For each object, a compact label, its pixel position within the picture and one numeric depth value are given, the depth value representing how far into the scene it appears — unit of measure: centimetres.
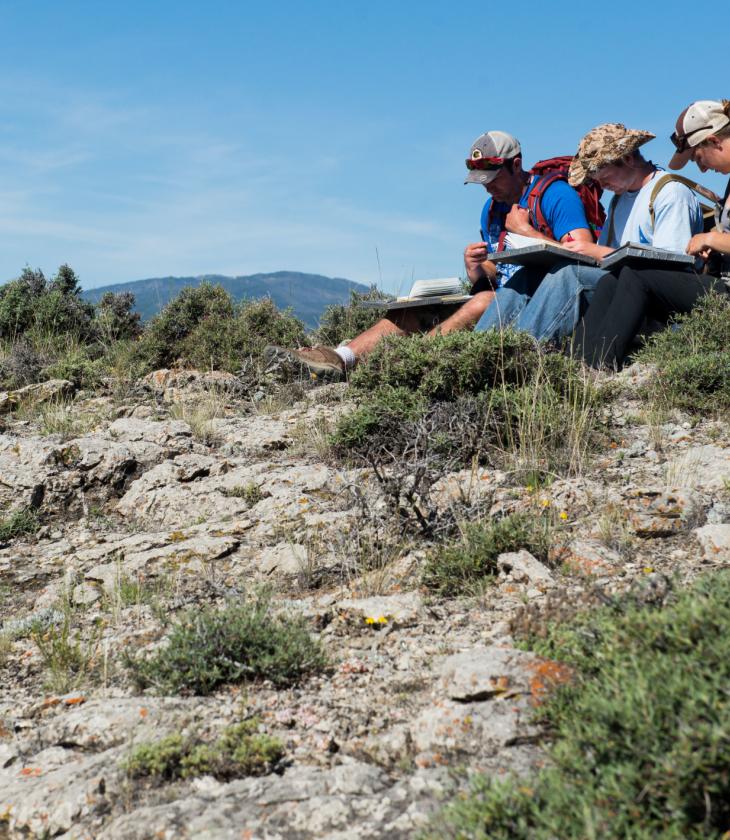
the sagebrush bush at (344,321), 1061
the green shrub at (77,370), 917
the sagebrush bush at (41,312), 1173
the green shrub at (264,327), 994
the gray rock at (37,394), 826
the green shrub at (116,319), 1186
